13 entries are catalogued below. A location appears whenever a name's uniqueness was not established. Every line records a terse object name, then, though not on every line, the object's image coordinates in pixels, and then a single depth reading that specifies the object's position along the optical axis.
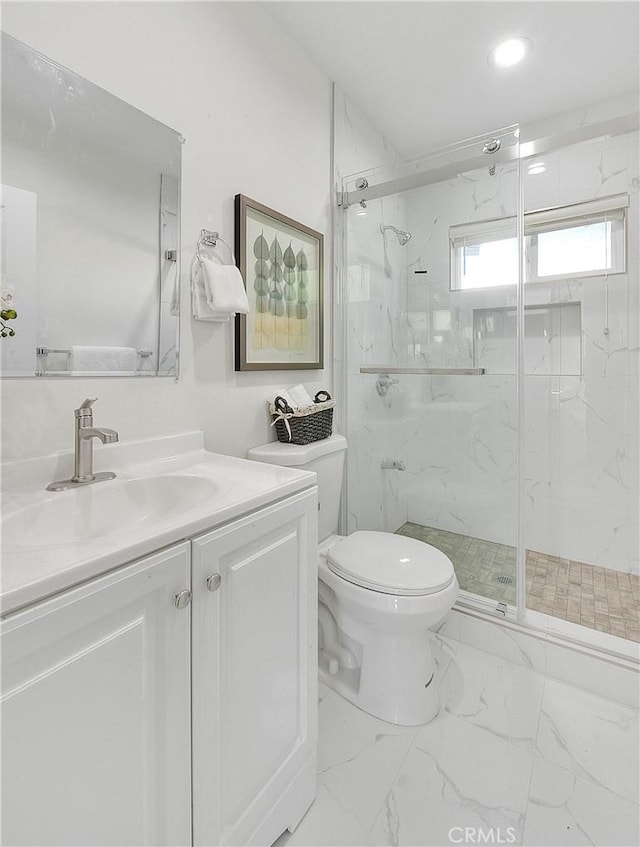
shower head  2.08
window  1.82
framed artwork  1.50
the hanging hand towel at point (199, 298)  1.31
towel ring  1.34
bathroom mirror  0.94
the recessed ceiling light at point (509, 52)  1.77
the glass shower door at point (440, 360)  1.83
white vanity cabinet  0.55
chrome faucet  0.97
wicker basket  1.58
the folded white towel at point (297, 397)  1.64
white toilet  1.34
